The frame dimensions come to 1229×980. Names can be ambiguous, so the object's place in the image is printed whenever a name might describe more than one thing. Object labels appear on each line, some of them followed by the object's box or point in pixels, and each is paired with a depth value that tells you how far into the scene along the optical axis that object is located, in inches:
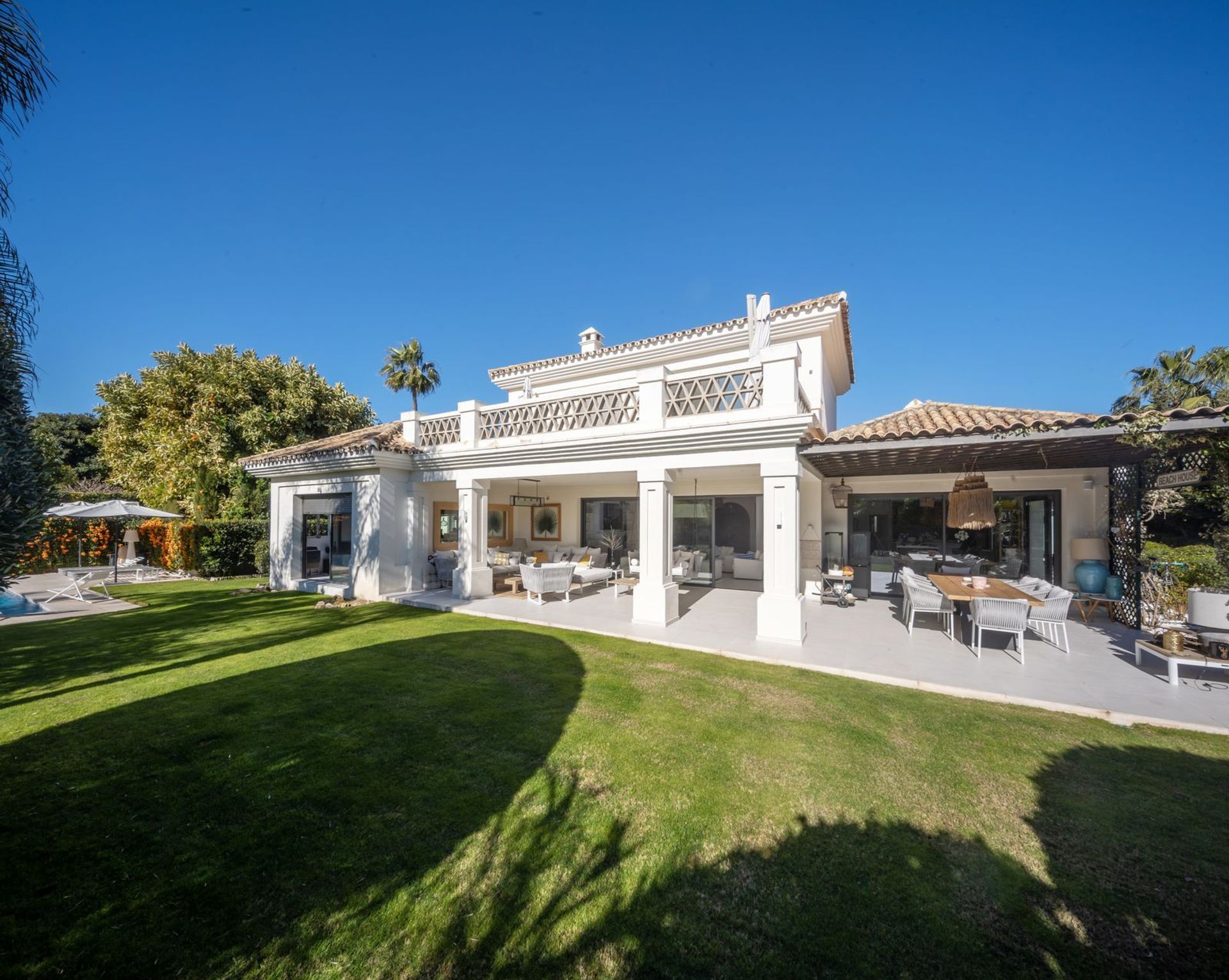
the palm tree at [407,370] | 1011.9
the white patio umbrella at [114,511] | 498.8
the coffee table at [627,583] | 457.7
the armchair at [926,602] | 315.6
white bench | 218.9
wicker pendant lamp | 321.1
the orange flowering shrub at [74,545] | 669.9
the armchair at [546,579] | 418.6
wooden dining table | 290.0
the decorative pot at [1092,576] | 383.2
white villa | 310.7
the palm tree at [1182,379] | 549.3
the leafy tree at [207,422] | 720.3
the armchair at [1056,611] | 272.8
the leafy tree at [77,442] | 1213.7
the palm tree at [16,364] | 120.0
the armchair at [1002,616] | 262.5
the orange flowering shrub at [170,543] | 690.8
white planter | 224.2
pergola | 240.4
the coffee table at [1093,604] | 359.7
